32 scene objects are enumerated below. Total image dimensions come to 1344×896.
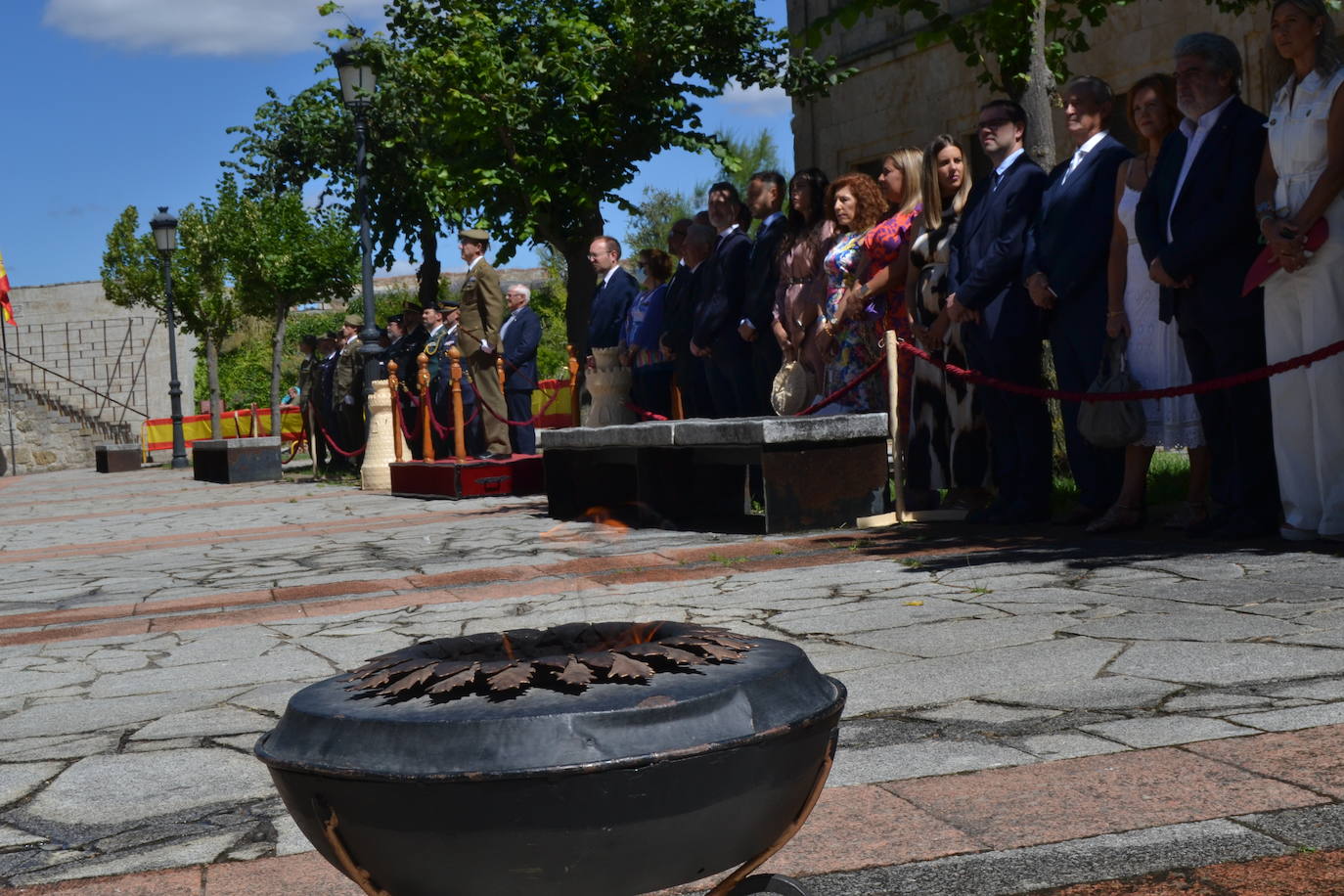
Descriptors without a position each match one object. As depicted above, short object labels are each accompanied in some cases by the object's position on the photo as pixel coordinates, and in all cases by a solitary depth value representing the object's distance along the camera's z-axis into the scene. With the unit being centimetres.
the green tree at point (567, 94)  1767
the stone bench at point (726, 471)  762
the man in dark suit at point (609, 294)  1138
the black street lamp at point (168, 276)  2538
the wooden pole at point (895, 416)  752
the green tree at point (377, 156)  2597
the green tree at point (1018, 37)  831
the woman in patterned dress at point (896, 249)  784
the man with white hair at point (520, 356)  1384
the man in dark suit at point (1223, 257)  604
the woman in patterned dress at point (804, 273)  841
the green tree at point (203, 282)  3206
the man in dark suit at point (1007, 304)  701
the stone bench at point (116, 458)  2778
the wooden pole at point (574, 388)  1182
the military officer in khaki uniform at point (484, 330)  1295
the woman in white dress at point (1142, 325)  646
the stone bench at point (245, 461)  1920
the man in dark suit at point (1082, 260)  671
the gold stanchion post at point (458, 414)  1252
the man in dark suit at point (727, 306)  924
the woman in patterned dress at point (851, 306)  805
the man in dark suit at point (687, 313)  966
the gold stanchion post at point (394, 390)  1492
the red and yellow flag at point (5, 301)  3488
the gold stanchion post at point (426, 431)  1359
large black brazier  162
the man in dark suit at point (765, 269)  891
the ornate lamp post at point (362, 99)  1560
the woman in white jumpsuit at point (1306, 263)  562
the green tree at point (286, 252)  2972
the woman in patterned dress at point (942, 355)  741
